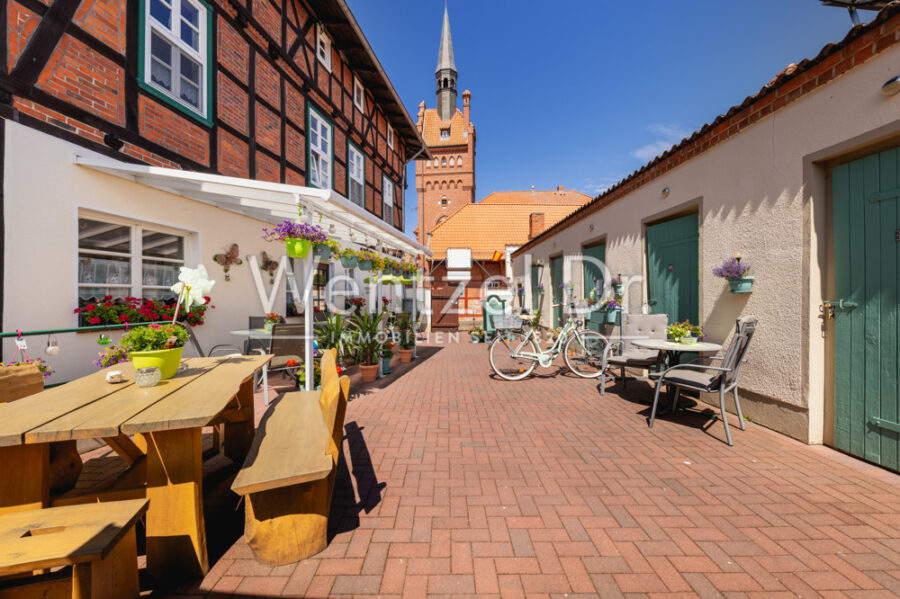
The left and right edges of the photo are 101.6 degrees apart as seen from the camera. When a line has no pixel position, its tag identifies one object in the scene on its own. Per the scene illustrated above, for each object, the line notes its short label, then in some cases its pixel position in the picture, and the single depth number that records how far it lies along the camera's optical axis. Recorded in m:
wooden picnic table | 1.50
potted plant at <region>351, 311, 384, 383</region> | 5.60
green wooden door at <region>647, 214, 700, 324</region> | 4.64
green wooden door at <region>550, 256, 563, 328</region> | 9.52
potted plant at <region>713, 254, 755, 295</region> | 3.65
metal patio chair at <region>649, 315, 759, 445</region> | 3.15
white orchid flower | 2.32
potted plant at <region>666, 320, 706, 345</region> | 3.98
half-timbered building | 3.22
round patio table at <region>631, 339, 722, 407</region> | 3.75
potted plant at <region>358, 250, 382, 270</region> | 5.49
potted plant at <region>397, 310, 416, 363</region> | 7.30
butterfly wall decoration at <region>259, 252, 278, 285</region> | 6.29
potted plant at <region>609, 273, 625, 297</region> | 5.97
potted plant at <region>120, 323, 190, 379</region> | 2.11
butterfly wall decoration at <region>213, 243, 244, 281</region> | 5.39
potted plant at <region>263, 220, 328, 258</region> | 3.70
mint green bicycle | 5.52
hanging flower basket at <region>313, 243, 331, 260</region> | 4.11
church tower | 26.23
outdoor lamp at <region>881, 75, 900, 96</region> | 2.46
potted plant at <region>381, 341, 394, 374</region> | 5.90
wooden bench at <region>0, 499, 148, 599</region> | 1.17
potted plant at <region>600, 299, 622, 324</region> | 5.91
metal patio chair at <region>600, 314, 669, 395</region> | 4.48
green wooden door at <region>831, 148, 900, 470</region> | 2.63
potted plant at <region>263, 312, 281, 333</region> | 5.66
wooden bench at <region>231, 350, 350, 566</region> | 1.64
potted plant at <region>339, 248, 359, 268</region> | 5.09
